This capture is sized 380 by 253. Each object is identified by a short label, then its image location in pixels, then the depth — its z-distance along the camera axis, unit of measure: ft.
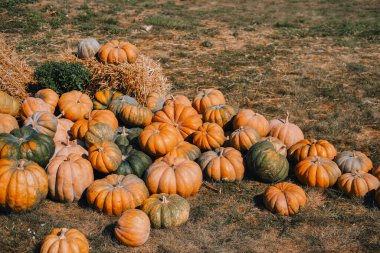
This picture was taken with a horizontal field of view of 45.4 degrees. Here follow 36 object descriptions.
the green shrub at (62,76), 28.25
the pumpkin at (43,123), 23.06
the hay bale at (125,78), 29.19
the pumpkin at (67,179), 20.35
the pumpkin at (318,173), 21.91
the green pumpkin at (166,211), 18.75
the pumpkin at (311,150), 23.39
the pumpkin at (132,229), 17.62
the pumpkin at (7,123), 23.03
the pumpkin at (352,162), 22.63
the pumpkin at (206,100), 27.80
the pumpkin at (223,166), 22.41
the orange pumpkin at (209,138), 24.14
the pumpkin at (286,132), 25.14
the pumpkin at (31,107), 25.21
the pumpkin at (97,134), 23.00
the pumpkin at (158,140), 22.80
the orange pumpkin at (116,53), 30.17
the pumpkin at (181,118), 25.45
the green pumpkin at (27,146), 20.71
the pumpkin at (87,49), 31.07
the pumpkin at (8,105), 25.18
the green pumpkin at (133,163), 22.02
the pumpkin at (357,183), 21.17
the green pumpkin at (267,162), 22.08
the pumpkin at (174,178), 20.85
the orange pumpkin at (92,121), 23.95
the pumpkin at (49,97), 26.54
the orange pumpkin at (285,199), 20.10
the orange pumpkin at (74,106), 25.96
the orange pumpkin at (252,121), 25.03
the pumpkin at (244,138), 23.70
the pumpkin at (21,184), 18.72
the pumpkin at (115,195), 19.51
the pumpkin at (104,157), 21.26
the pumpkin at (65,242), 16.14
